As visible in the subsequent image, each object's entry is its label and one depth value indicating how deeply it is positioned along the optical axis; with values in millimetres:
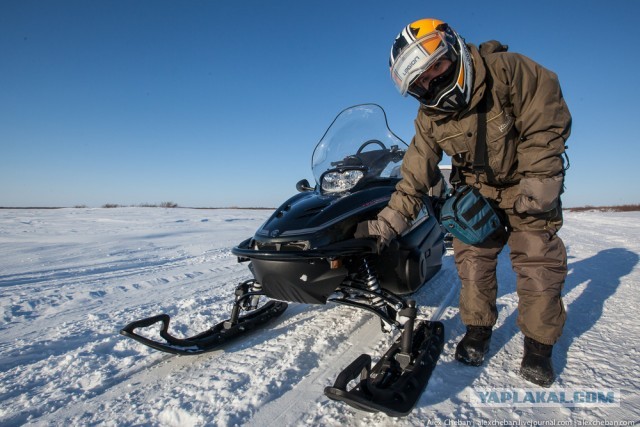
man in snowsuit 1870
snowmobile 1808
